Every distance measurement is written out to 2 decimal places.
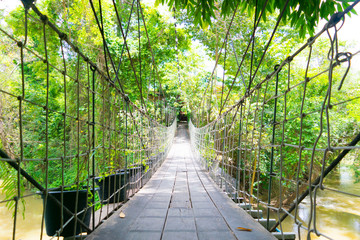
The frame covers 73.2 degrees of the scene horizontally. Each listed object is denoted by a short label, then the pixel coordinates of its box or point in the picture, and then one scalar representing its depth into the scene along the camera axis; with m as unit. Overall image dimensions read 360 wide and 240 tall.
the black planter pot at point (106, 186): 1.76
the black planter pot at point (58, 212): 1.19
